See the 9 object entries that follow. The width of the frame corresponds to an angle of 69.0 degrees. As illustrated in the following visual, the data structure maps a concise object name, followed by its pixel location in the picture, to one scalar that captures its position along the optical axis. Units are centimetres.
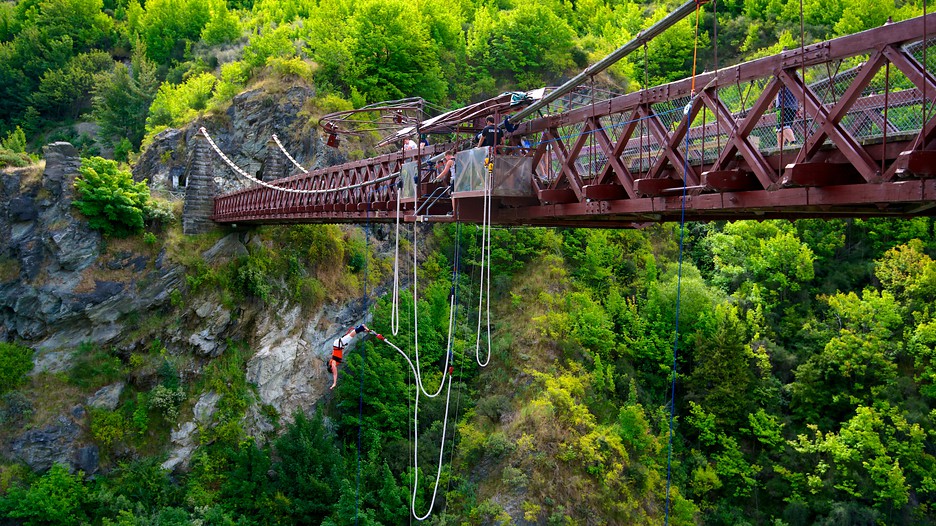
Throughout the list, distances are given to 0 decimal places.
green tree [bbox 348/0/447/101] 3116
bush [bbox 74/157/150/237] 2286
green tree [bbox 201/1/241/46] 4281
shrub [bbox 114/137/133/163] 3875
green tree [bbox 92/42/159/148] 4066
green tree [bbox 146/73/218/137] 3328
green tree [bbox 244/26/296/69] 3234
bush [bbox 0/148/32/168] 2412
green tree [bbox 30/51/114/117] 4431
